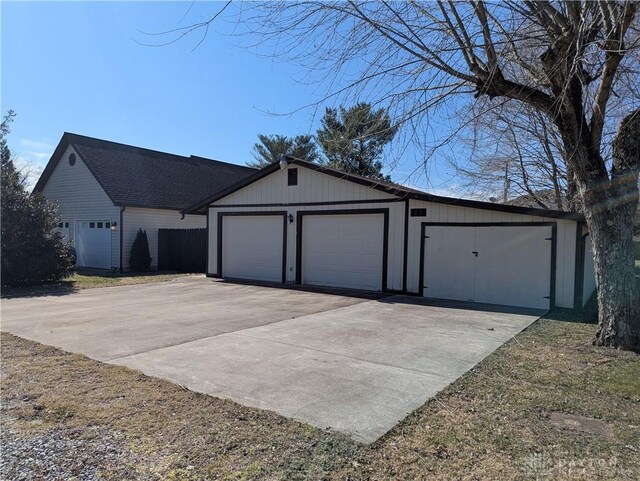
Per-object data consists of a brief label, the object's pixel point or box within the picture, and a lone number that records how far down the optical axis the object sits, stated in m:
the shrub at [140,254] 17.89
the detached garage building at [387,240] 9.84
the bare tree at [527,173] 14.30
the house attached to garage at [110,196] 18.02
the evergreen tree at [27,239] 12.54
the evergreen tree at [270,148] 33.25
